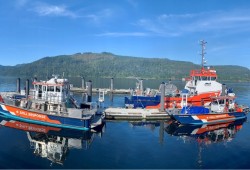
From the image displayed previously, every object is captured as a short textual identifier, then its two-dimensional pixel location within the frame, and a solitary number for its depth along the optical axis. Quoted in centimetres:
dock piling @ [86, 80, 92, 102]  2710
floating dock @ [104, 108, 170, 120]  2277
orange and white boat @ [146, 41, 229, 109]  2554
